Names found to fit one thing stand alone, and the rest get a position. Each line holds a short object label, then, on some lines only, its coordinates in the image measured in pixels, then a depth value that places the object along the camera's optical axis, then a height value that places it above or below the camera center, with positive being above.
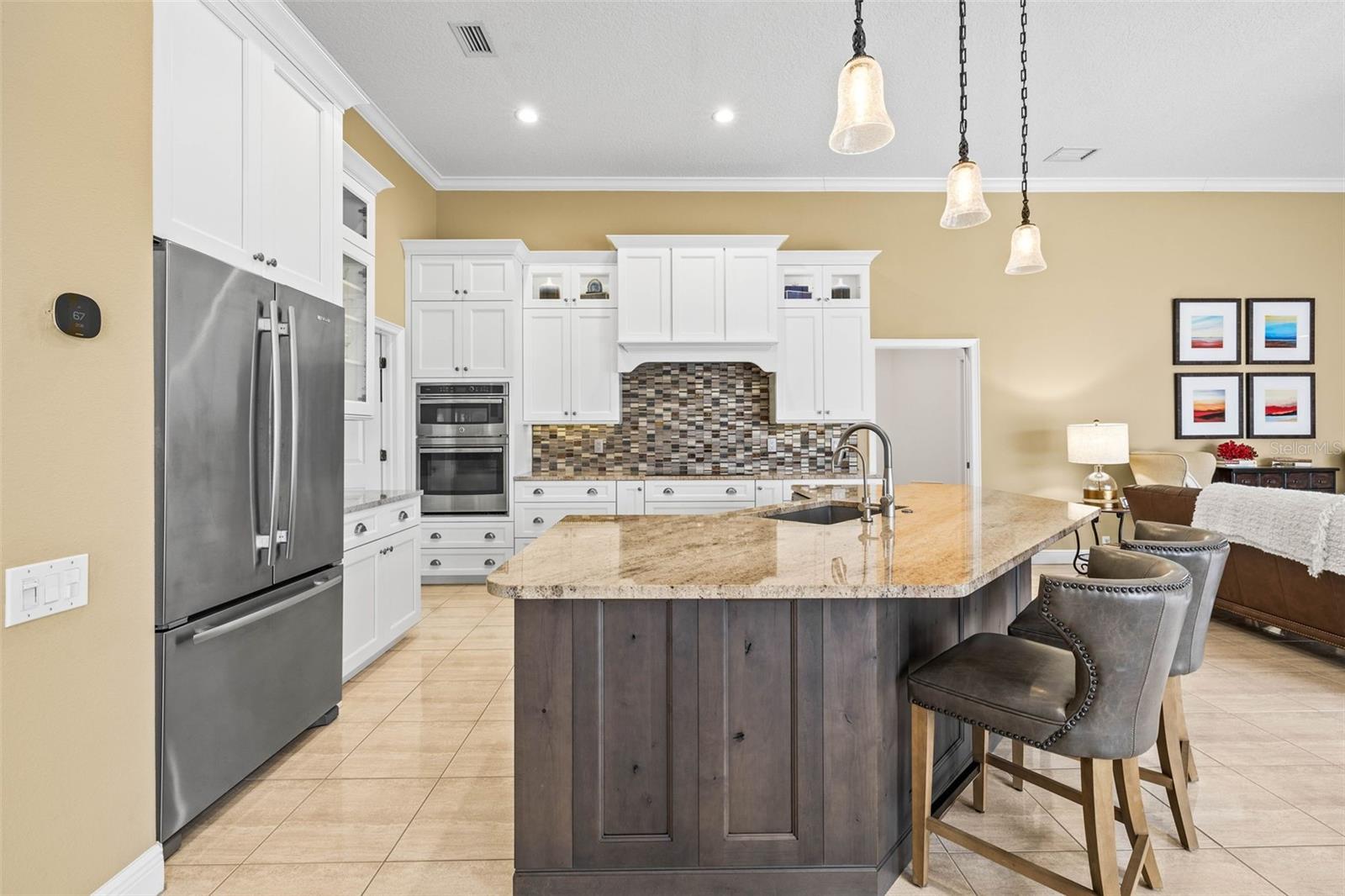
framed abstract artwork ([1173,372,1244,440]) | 5.79 +0.35
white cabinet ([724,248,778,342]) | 5.19 +1.21
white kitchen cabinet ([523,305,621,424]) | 5.31 +0.65
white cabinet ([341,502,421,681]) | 3.17 -0.73
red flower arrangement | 5.50 -0.04
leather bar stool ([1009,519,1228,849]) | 1.81 -0.56
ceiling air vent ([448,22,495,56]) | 3.53 +2.21
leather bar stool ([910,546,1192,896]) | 1.42 -0.58
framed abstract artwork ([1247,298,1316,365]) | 5.82 +1.00
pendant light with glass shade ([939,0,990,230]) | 2.47 +0.93
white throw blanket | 3.13 -0.38
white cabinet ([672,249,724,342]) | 5.20 +1.19
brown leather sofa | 3.24 -0.74
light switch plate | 1.41 -0.31
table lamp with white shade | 5.12 -0.03
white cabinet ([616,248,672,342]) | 5.20 +1.19
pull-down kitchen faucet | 2.53 -0.12
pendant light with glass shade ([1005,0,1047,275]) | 2.89 +0.86
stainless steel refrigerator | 1.91 -0.23
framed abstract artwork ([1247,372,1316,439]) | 5.80 +0.35
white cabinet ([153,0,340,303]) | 1.96 +1.02
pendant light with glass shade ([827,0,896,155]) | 1.91 +1.00
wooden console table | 5.27 -0.25
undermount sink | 2.98 -0.31
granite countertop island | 1.68 -0.74
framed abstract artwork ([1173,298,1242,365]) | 5.80 +0.95
